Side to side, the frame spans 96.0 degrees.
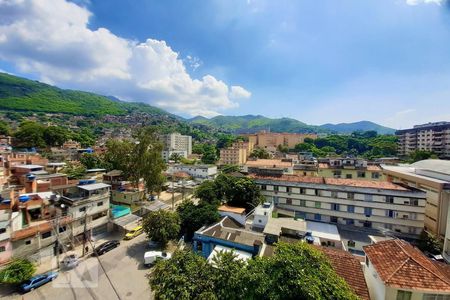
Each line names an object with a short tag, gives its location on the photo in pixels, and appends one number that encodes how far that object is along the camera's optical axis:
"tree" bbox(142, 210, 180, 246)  19.73
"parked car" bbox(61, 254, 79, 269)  17.45
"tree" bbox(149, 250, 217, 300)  9.81
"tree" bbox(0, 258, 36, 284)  13.95
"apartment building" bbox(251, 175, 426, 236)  23.23
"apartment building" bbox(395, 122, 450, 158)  72.06
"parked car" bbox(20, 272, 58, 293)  14.62
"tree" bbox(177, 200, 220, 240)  22.41
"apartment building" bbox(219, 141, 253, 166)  74.81
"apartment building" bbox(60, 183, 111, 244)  20.16
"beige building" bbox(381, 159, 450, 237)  22.39
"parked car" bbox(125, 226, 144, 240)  22.85
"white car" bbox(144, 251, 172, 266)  18.00
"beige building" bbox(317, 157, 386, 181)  34.12
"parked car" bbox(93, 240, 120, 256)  20.00
